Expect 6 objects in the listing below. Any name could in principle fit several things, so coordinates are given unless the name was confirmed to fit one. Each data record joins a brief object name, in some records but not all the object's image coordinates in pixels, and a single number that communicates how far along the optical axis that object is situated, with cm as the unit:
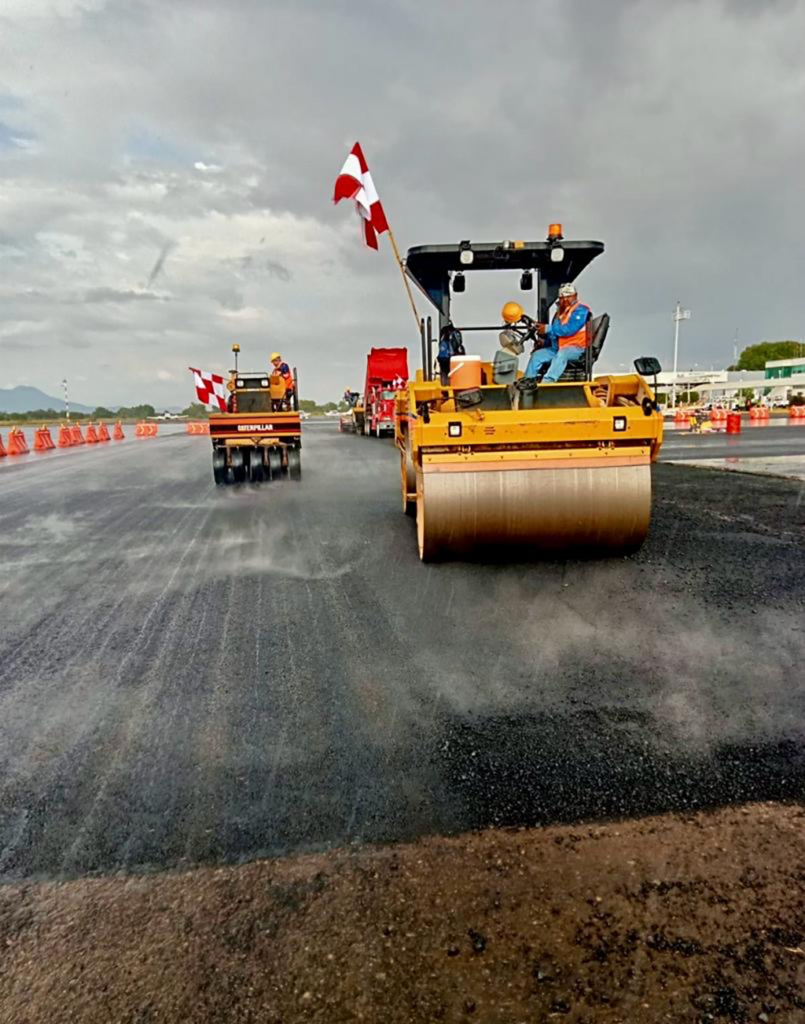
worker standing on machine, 1409
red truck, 2448
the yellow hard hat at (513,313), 644
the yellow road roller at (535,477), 502
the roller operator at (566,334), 589
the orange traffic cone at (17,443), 2091
